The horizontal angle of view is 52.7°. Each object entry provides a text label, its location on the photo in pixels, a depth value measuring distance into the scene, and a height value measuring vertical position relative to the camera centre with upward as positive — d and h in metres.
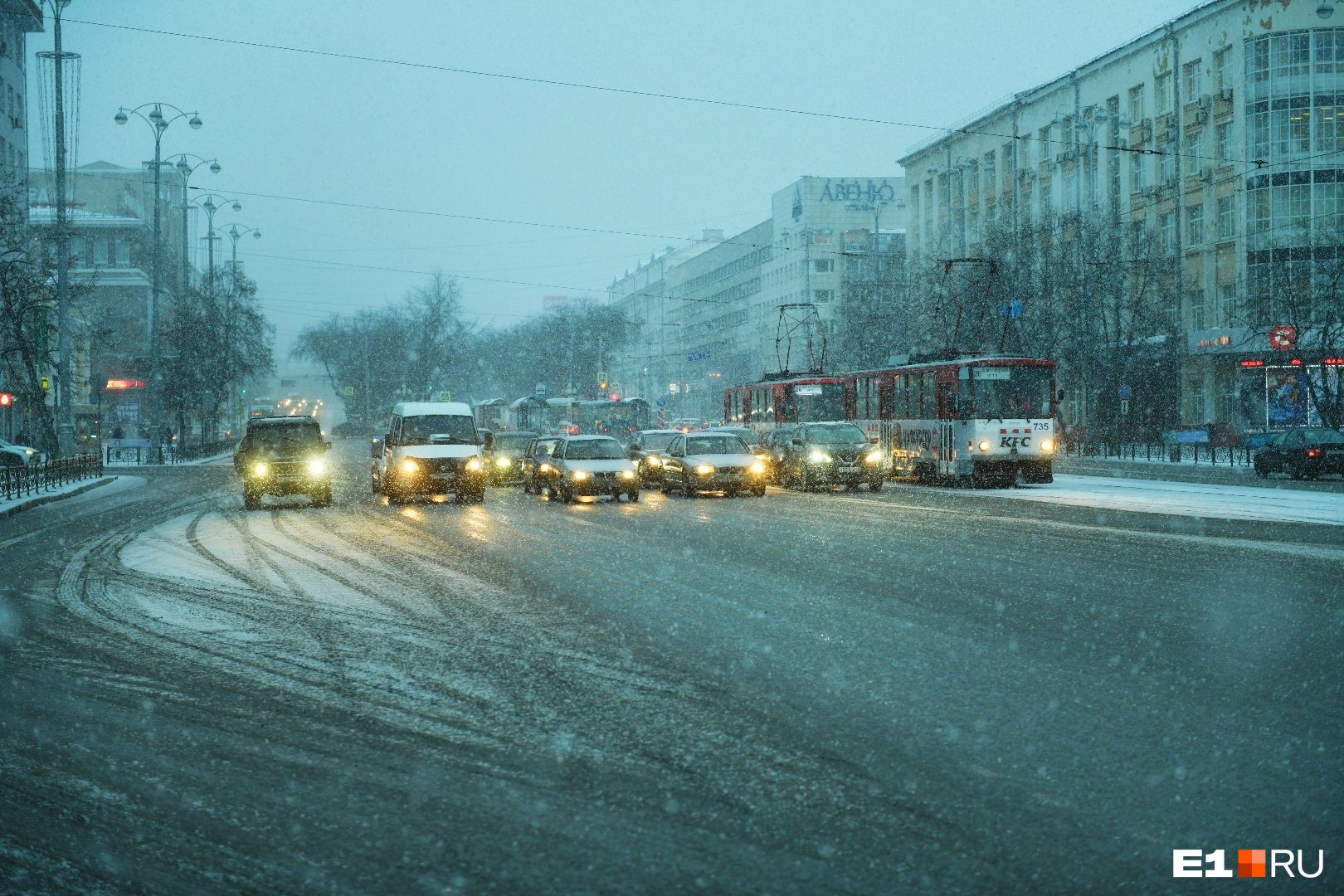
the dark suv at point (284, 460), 26.56 -0.33
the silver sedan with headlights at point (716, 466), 30.28 -0.59
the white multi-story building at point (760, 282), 123.81 +15.95
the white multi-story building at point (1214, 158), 52.88 +12.32
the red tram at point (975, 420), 33.50 +0.46
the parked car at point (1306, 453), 36.88 -0.49
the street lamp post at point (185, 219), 56.09 +10.22
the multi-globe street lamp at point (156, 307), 50.62 +5.29
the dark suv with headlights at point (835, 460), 32.53 -0.50
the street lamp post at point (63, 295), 38.03 +4.44
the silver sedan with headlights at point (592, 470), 28.61 -0.62
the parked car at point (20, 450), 44.34 -0.16
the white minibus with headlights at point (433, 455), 28.31 -0.26
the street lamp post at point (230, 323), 63.31 +5.81
